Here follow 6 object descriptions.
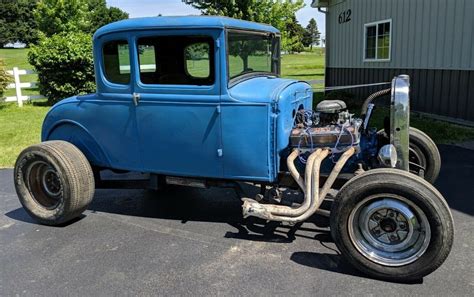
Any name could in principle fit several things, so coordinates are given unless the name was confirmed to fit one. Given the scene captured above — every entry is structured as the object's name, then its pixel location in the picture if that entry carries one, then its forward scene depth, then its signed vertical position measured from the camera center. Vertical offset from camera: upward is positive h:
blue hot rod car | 3.39 -0.74
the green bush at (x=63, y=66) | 12.76 +0.05
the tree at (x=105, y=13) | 74.07 +9.85
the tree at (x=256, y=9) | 15.45 +1.92
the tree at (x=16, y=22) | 76.12 +7.96
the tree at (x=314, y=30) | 132.55 +9.30
